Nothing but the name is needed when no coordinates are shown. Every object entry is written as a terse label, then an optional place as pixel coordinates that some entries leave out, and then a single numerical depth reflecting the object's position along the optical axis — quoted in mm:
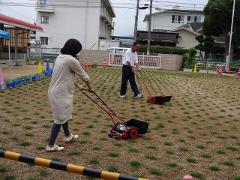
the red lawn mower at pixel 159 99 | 6559
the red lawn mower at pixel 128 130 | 4015
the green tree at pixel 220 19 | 25496
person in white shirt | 6974
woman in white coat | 3360
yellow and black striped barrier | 1998
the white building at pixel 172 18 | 37293
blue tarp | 10807
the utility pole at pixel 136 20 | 23243
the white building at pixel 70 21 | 29169
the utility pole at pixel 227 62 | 20657
